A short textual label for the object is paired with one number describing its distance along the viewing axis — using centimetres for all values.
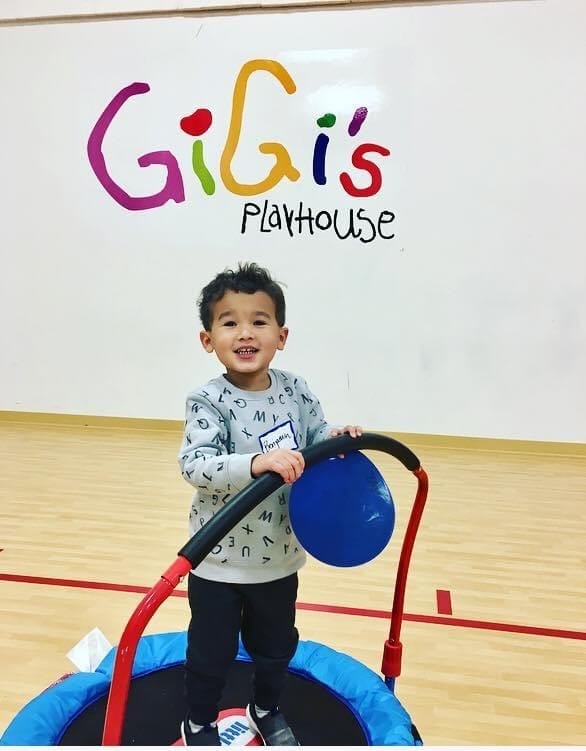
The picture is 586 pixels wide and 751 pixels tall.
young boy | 120
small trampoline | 124
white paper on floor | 169
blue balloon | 116
